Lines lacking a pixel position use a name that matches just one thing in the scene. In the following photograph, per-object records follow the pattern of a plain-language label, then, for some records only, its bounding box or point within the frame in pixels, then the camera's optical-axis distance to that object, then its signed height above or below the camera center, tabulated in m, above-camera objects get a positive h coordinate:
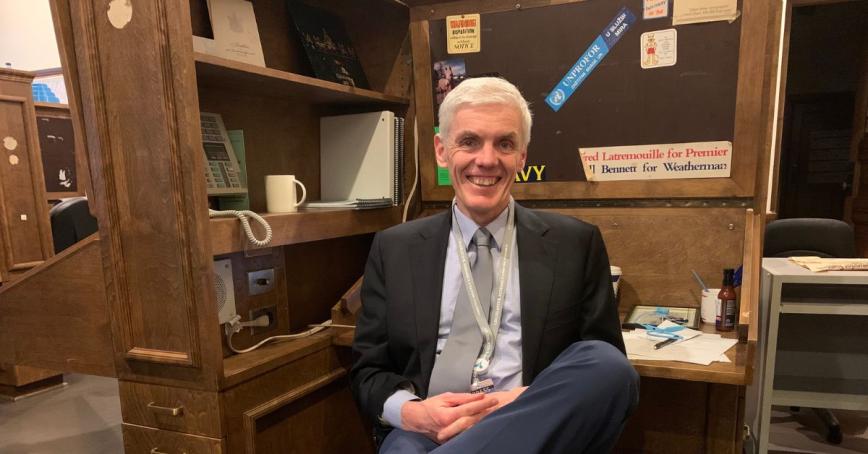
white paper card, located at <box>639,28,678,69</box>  1.67 +0.36
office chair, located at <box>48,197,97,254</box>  3.31 -0.35
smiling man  1.21 -0.34
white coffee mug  1.62 -0.09
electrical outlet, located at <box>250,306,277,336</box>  1.63 -0.49
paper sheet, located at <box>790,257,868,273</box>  1.79 -0.39
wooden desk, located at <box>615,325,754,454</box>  1.54 -0.83
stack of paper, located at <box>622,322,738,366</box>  1.34 -0.52
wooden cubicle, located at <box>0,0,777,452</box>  1.18 -0.21
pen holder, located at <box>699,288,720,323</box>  1.64 -0.48
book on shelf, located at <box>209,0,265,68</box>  1.48 +0.40
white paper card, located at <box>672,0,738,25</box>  1.59 +0.46
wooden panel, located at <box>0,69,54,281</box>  3.12 -0.10
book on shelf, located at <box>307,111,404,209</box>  1.91 +0.02
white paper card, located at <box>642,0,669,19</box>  1.66 +0.48
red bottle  1.58 -0.46
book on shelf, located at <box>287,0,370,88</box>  1.79 +0.43
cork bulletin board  1.63 +0.27
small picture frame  1.65 -0.52
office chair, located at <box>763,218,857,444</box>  2.33 -0.39
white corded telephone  1.46 +0.02
